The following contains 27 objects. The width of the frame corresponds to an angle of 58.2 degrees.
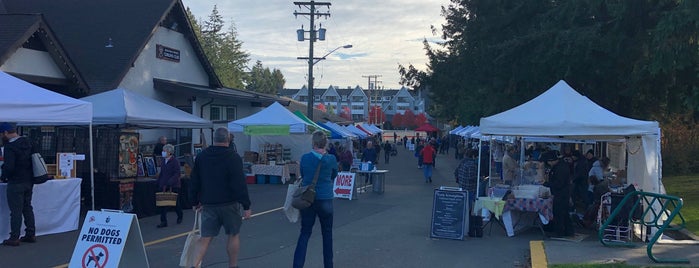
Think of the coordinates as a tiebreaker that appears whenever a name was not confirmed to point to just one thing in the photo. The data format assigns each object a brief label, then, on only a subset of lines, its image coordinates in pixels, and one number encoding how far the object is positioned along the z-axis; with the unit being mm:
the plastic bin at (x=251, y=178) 22375
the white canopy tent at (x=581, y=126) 11258
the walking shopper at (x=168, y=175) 11762
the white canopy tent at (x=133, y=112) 13391
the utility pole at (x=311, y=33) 34834
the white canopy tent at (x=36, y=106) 9000
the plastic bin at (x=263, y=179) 22344
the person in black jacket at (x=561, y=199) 11141
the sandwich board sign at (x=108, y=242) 6648
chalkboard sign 10766
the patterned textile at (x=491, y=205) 11398
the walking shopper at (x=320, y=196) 7291
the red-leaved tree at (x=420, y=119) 105975
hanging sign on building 24984
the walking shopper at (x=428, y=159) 23812
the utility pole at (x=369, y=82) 108906
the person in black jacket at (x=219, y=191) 6898
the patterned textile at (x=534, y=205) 11180
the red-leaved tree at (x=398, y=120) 119250
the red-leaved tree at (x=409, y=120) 117188
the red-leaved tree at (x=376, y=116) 100750
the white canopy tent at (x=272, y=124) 21533
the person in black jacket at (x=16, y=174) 9289
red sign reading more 17172
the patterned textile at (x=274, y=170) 22094
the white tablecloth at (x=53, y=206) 9734
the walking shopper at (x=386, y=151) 39500
